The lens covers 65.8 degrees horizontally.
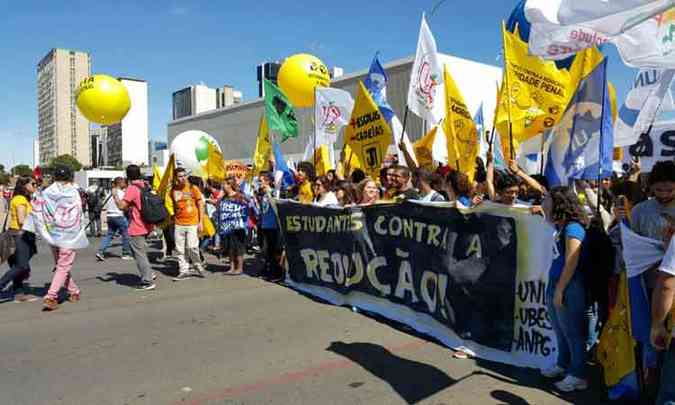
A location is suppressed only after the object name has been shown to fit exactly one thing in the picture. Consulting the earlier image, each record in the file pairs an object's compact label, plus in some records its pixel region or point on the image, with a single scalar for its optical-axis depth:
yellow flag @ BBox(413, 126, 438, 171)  8.46
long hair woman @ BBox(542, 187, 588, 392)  3.64
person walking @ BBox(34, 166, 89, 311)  6.43
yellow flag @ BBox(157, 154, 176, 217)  9.09
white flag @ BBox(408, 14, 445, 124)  7.38
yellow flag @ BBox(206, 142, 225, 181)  12.16
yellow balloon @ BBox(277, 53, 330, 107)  11.36
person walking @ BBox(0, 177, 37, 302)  6.85
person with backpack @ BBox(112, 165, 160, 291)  7.44
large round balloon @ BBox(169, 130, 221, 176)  15.16
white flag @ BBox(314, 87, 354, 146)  9.82
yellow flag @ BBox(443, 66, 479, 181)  6.77
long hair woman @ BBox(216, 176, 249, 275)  8.62
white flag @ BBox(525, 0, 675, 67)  3.71
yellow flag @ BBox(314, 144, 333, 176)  10.05
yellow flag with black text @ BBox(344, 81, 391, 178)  7.34
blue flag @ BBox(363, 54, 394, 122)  8.76
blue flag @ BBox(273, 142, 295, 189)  9.52
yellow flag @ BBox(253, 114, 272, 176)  10.92
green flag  10.37
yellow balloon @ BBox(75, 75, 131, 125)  10.94
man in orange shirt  8.30
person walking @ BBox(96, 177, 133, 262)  10.55
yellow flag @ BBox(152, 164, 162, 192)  13.02
